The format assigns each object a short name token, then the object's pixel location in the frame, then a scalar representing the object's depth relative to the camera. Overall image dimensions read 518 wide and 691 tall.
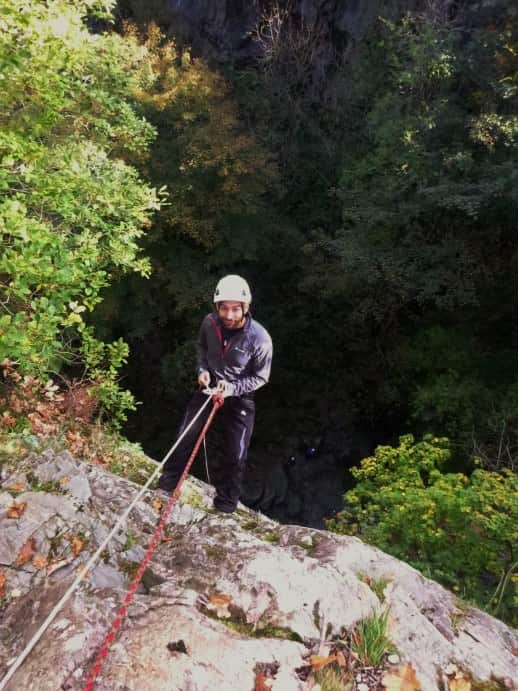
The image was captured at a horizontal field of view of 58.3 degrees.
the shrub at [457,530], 5.52
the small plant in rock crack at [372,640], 2.21
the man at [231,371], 3.46
